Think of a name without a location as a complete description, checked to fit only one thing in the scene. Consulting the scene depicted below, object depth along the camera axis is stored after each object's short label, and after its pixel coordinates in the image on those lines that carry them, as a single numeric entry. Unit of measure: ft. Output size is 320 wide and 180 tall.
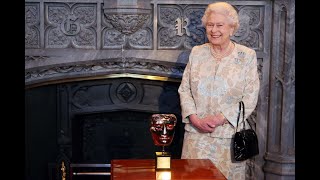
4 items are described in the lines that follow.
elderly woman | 13.85
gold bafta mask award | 10.79
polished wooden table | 10.23
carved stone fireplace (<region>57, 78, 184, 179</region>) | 17.33
